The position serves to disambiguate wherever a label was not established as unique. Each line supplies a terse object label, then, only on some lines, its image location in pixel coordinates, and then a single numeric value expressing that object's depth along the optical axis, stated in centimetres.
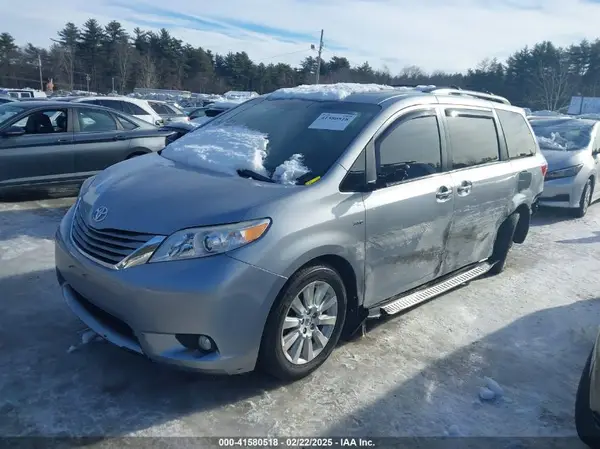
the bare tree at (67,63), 6044
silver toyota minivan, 282
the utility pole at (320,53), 4549
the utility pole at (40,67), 5574
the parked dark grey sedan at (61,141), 719
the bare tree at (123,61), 6238
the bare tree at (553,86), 5528
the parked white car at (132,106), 1351
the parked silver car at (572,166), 848
